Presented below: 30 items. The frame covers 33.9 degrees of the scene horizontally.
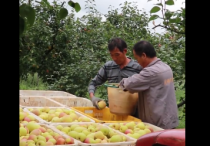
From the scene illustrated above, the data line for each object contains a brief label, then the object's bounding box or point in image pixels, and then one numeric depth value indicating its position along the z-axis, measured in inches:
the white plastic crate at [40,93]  191.9
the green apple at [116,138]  103.0
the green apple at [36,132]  103.0
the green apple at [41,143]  94.6
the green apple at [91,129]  112.3
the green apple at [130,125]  122.5
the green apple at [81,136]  103.3
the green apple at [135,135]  111.2
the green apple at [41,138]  96.9
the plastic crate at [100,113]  159.5
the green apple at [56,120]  122.4
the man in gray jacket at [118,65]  159.2
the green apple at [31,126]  109.7
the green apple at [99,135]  105.0
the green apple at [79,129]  110.0
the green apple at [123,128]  119.3
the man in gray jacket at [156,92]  130.4
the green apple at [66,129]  111.3
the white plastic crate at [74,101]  178.9
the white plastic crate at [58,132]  96.3
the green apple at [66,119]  123.4
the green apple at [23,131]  102.0
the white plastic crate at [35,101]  169.2
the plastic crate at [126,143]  95.3
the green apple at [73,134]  105.2
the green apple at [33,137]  97.3
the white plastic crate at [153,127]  125.2
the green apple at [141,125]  123.1
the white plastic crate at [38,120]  121.0
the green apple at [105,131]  111.5
